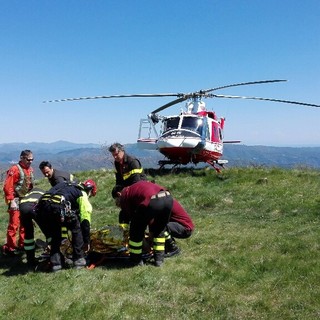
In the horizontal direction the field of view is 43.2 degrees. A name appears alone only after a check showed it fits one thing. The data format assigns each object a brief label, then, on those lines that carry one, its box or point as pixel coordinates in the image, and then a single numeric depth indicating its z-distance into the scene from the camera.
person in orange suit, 10.56
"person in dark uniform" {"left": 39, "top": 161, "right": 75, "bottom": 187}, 9.44
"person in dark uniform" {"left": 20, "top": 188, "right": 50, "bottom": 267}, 9.49
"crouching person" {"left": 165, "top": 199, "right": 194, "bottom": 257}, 9.56
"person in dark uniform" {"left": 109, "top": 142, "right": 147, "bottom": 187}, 9.57
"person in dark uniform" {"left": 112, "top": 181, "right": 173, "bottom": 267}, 8.48
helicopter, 21.48
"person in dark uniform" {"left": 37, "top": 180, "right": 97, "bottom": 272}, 8.62
